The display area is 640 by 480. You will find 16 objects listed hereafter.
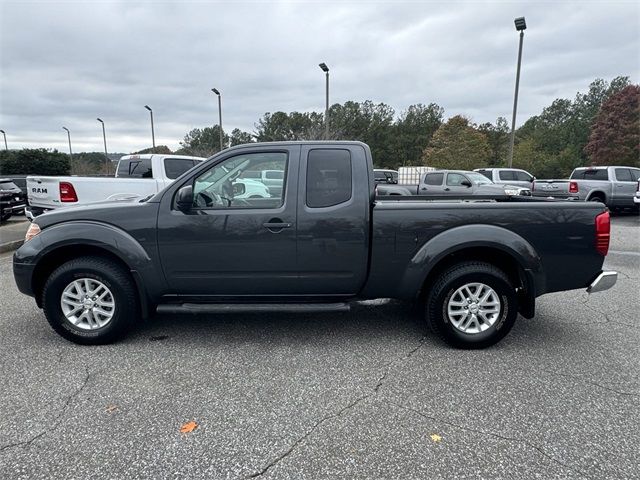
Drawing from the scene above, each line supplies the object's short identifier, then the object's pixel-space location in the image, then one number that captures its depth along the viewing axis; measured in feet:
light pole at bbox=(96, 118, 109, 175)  144.00
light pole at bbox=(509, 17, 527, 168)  53.11
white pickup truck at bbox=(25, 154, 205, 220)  25.43
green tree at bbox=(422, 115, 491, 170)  135.85
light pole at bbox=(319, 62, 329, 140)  69.41
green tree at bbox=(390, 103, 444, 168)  202.49
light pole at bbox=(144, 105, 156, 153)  115.03
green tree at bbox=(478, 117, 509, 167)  184.27
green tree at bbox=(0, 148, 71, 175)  128.98
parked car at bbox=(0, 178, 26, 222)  41.32
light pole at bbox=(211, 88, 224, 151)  92.71
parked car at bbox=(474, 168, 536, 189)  56.03
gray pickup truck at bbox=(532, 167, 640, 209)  46.26
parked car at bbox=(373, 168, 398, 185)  72.45
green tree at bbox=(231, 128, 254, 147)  243.58
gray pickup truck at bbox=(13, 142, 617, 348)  12.09
